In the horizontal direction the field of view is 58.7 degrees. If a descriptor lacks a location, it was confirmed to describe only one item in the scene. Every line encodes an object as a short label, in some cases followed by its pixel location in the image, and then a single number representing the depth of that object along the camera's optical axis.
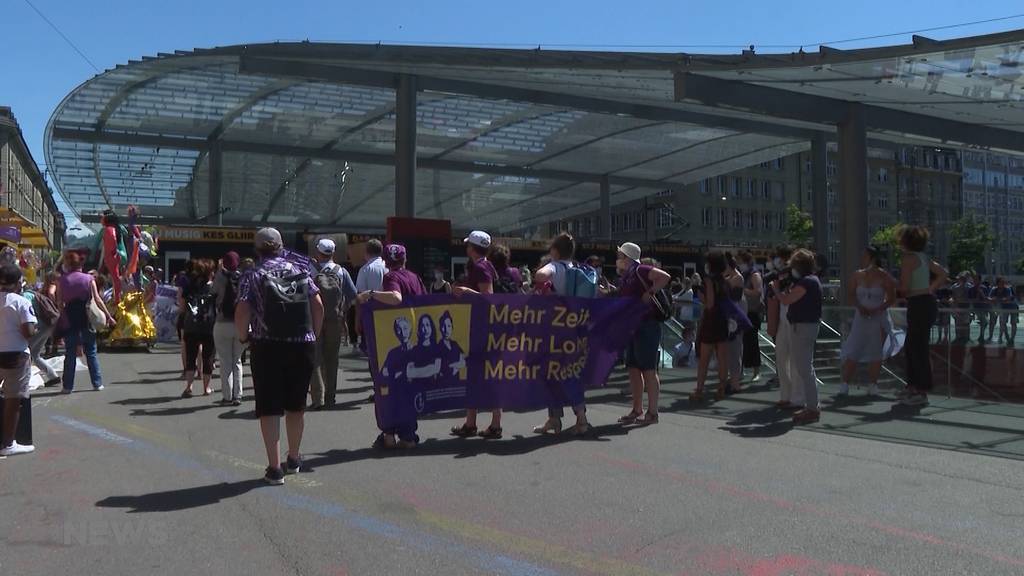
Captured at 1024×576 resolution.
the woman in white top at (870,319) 10.33
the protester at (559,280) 8.35
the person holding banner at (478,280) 8.12
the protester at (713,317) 10.38
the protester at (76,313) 11.86
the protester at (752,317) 12.33
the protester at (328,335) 9.60
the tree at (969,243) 80.69
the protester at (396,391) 7.61
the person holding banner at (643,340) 8.70
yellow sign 25.27
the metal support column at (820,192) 32.97
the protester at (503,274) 8.45
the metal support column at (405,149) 25.00
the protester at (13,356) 7.53
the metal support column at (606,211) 43.12
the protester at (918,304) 9.76
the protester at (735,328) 10.82
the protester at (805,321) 8.84
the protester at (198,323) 11.34
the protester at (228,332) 10.03
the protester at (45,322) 9.35
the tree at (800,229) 69.50
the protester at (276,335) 6.16
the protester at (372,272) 9.47
